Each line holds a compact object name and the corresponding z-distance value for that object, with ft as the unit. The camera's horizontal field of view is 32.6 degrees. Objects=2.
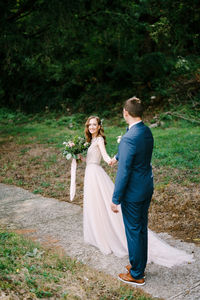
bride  15.61
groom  11.97
